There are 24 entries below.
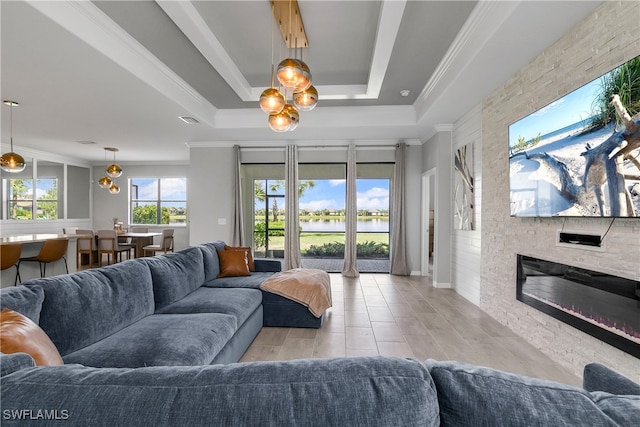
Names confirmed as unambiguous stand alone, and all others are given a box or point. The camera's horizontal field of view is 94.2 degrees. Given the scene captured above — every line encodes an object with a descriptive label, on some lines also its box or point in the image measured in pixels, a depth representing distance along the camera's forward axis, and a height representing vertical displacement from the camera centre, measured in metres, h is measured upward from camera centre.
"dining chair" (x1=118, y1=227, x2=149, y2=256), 8.03 -0.45
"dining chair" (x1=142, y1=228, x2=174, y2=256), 7.33 -0.80
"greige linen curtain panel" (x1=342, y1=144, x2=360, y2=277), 6.09 -0.09
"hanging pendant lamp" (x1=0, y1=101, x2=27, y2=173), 4.54 +0.81
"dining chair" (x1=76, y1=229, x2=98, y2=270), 6.99 -0.75
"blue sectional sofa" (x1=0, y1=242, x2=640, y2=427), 0.60 -0.38
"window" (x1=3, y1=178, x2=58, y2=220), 7.34 +0.41
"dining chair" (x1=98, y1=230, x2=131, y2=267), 6.81 -0.63
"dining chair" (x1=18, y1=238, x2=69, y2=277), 4.53 -0.59
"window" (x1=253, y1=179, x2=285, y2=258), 6.94 -0.05
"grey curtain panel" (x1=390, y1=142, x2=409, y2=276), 6.11 -0.13
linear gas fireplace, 1.89 -0.64
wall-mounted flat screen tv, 1.86 +0.47
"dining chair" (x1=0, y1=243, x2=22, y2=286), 3.73 -0.51
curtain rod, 6.35 +1.47
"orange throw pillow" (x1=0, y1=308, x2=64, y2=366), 1.15 -0.50
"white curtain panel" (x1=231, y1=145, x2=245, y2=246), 6.40 +0.09
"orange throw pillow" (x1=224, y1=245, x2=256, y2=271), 4.02 -0.54
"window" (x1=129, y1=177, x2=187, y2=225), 9.40 +0.46
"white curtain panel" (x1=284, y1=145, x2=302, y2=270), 6.27 -0.01
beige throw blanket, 3.24 -0.84
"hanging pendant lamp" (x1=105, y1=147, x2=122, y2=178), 7.21 +1.09
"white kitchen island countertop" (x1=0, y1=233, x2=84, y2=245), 4.05 -0.36
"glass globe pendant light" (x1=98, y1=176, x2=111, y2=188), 7.39 +0.81
